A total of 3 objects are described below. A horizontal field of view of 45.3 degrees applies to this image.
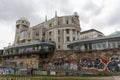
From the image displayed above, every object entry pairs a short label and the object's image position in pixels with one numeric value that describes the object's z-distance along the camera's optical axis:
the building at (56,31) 68.17
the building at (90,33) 101.07
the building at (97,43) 45.25
